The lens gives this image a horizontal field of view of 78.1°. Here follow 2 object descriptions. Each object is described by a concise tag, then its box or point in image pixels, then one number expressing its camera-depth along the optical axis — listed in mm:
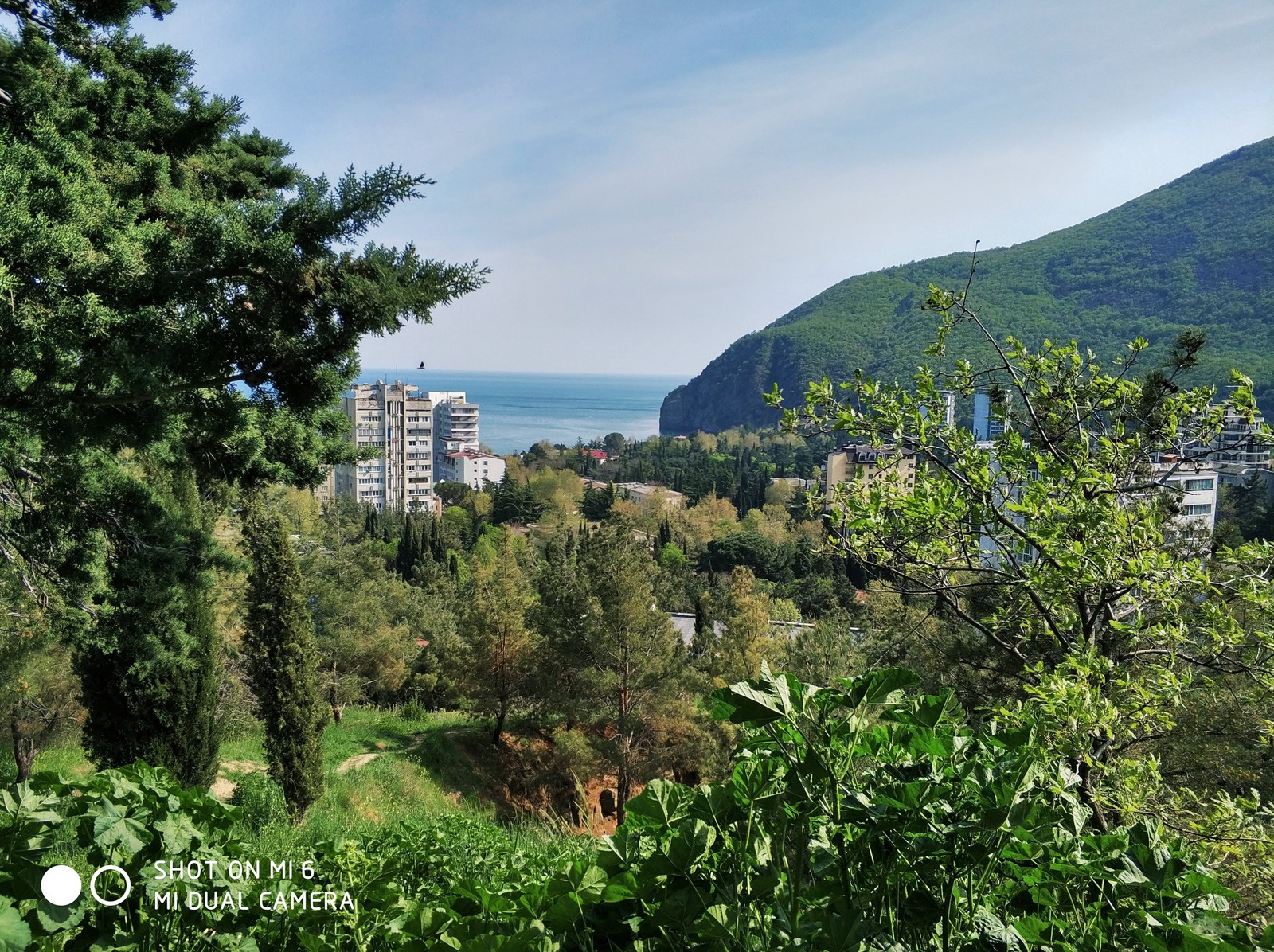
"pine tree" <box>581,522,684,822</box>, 13422
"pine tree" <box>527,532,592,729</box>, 13844
